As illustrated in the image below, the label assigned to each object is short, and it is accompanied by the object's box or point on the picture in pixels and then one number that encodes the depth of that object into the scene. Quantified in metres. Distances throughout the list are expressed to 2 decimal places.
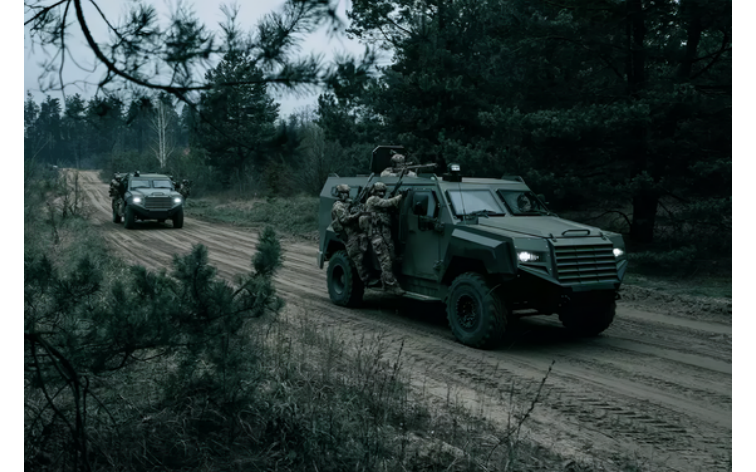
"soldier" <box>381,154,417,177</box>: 8.95
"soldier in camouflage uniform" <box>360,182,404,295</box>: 8.21
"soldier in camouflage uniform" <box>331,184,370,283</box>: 8.60
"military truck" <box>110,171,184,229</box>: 15.03
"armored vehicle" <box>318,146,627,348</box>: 6.61
